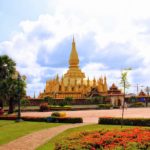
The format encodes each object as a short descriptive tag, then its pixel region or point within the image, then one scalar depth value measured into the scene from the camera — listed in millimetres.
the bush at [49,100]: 68988
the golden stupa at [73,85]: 78438
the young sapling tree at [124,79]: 24969
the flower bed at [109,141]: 11953
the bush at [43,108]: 57344
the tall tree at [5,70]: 45594
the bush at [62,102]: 68194
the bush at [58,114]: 34656
